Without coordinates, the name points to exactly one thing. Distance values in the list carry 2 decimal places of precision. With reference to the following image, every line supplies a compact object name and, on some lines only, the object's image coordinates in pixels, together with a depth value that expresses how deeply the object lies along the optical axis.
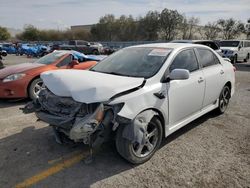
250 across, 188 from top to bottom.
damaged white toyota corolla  2.29
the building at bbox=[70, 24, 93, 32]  58.09
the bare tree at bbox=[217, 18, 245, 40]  30.57
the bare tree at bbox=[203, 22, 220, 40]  32.07
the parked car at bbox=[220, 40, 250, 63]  13.01
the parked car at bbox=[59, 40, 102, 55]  20.29
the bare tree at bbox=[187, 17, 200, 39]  31.46
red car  4.70
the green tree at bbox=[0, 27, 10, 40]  57.51
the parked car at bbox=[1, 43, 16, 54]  24.34
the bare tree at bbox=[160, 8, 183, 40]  30.59
